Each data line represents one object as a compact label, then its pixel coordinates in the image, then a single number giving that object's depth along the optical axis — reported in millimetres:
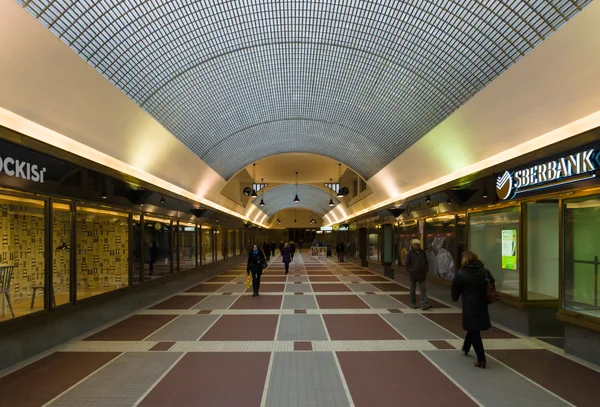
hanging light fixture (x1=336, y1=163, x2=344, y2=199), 23622
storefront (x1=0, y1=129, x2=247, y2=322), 6336
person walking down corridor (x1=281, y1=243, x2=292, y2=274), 20359
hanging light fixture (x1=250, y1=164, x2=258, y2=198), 24081
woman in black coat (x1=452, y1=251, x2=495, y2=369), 5880
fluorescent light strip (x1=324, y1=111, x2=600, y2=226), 6588
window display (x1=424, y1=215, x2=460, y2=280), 11586
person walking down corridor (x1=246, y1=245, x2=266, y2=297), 12914
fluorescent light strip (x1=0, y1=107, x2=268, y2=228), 6391
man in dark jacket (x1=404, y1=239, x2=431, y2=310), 10383
